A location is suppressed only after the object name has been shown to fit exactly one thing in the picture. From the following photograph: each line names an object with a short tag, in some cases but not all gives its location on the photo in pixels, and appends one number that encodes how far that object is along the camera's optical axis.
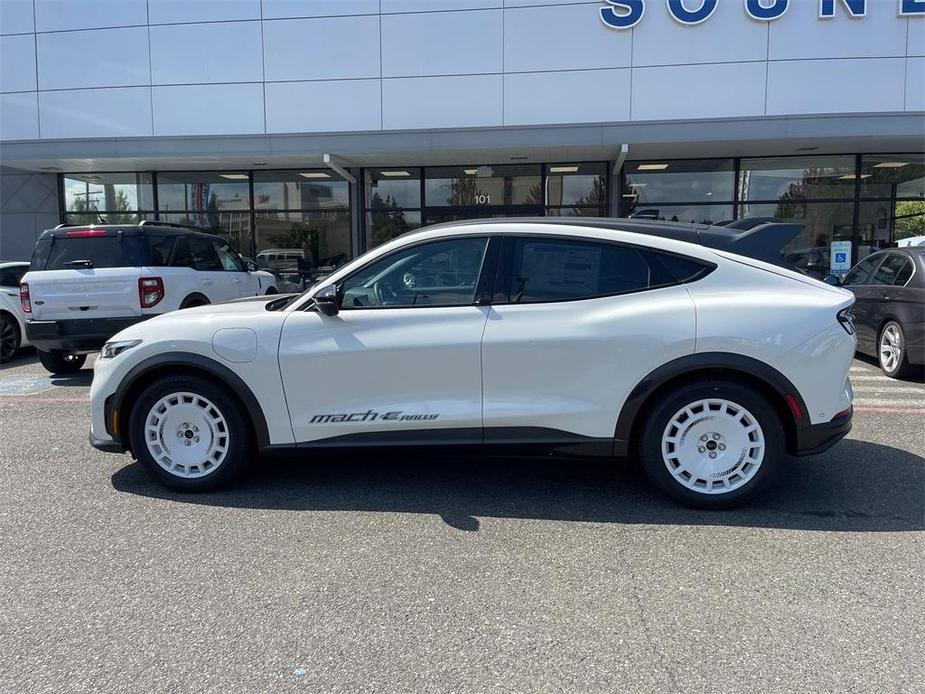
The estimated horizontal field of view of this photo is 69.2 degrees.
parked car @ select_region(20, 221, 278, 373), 7.82
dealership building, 12.78
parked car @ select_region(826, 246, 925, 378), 7.51
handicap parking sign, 13.48
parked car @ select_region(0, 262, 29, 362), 9.43
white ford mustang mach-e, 3.89
